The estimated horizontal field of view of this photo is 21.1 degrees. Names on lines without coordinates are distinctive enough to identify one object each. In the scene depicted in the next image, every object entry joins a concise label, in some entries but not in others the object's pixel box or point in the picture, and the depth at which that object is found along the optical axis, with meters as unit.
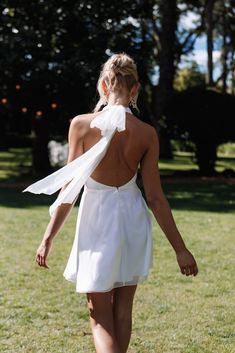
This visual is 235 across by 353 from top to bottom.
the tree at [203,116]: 21.59
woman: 3.31
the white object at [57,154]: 27.07
